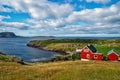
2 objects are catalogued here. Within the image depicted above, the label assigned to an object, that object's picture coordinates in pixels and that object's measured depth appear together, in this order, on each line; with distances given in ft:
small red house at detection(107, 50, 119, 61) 103.98
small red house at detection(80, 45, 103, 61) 108.49
